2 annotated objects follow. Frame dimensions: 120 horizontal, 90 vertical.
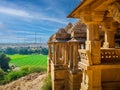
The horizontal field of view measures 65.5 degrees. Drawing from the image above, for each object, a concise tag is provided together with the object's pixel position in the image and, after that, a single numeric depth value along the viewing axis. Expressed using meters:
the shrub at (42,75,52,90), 10.20
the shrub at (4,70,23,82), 21.83
